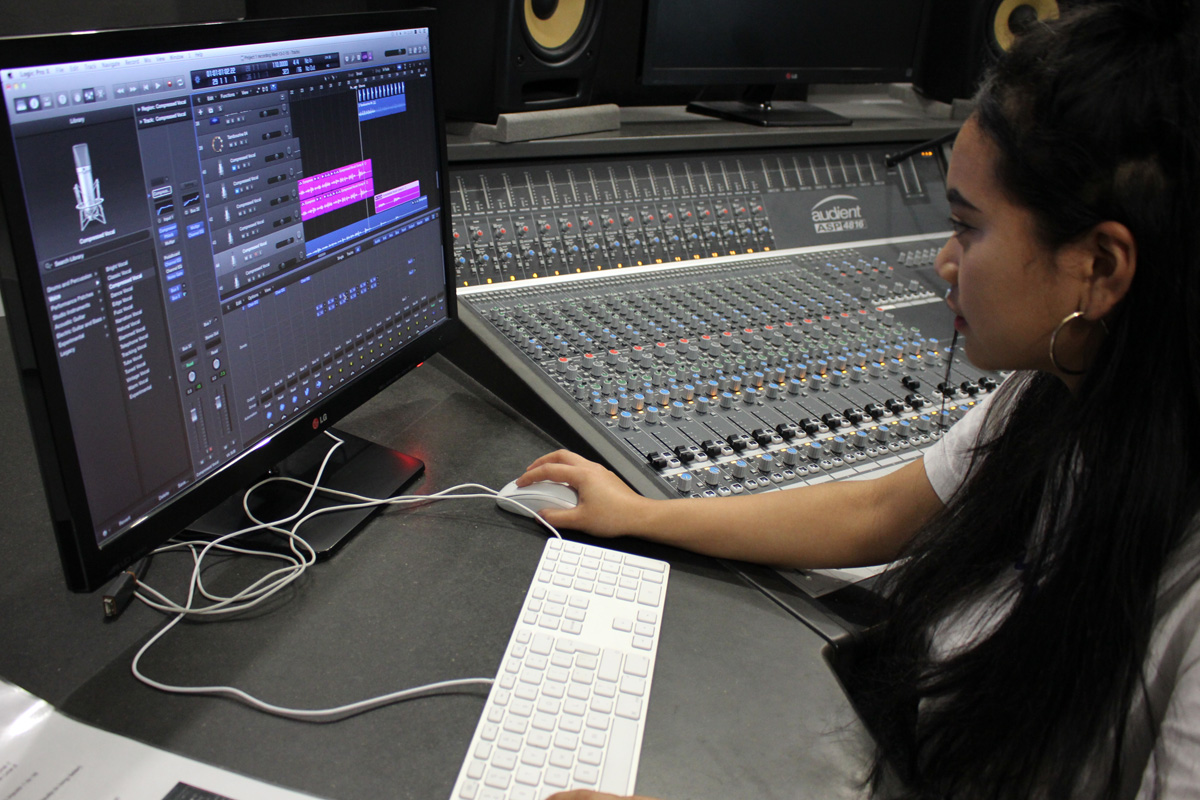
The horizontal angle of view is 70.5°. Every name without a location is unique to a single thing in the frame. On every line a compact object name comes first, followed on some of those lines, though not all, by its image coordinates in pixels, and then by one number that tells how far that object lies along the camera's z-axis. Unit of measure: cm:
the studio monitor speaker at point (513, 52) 145
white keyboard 64
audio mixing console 108
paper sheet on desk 61
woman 63
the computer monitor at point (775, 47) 165
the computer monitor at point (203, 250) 61
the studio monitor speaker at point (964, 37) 196
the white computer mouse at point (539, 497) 95
